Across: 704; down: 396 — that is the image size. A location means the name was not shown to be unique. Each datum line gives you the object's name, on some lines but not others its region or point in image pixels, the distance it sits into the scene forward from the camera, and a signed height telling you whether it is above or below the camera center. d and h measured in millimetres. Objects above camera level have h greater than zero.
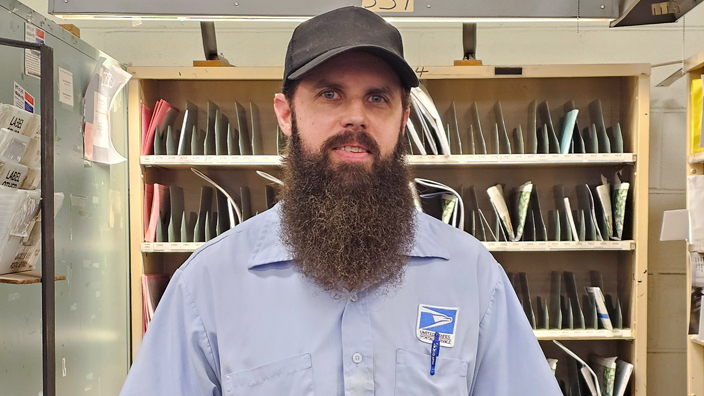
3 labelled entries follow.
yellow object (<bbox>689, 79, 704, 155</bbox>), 2338 +336
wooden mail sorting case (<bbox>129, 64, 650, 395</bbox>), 2553 +156
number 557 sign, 1837 +597
